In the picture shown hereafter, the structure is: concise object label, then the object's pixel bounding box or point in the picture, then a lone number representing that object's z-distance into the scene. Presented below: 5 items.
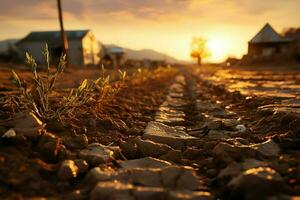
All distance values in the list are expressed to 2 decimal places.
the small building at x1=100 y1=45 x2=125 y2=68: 45.56
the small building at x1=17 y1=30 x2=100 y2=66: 36.25
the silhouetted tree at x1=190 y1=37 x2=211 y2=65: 68.31
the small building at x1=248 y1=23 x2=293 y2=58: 37.97
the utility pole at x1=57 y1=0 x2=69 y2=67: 21.64
